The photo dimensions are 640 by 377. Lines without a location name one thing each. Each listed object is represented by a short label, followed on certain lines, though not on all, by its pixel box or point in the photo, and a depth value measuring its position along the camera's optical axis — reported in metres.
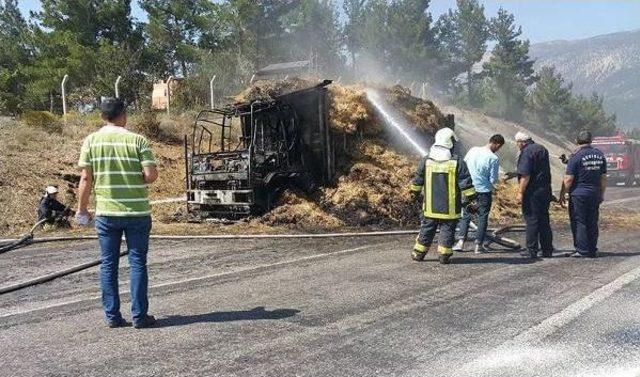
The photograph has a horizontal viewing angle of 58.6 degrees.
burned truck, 11.59
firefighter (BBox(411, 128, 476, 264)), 7.24
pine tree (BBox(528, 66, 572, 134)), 61.53
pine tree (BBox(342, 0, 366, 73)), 55.34
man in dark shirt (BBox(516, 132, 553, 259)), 7.83
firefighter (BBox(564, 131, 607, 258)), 7.83
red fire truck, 29.44
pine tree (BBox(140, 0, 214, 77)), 36.59
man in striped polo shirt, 4.53
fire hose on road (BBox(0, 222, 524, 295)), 8.62
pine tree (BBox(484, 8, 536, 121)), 58.91
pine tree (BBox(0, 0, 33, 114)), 32.09
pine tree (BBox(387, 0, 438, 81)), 51.12
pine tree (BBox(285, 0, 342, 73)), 44.75
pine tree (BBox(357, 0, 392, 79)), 51.97
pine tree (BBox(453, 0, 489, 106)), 60.47
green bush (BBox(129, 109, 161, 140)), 20.11
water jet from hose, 13.73
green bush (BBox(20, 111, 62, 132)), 18.34
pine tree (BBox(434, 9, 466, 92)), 55.33
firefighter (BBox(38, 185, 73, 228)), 11.12
